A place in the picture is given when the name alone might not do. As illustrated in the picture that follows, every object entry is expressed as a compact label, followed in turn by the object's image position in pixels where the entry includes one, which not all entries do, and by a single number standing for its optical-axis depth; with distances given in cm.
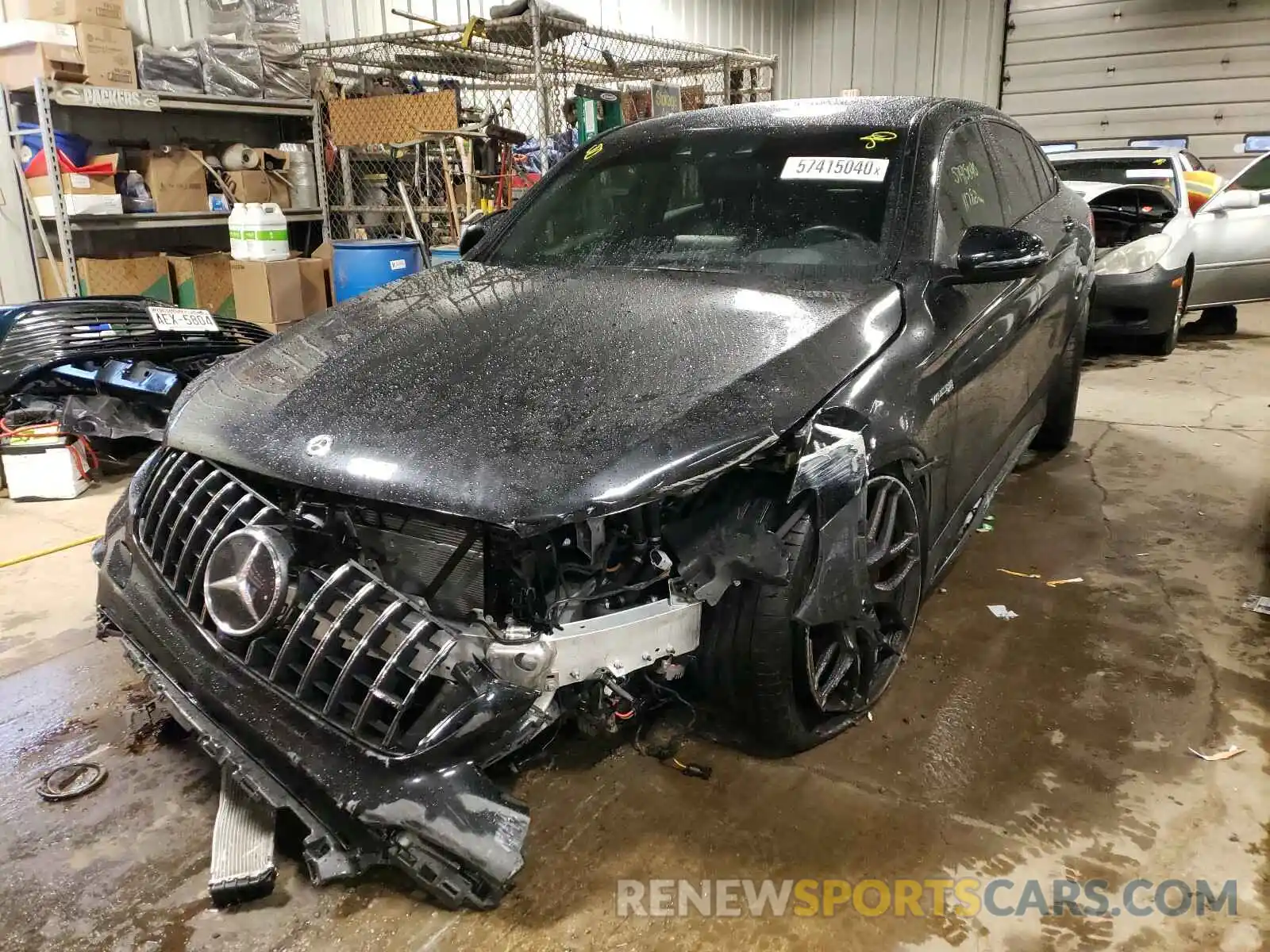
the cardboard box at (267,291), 600
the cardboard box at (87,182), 557
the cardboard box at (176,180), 611
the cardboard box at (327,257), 646
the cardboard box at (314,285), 631
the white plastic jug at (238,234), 608
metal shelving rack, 536
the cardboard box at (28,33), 525
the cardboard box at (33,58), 528
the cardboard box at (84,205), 559
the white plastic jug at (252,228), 605
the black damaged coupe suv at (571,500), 163
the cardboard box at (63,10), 545
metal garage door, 1033
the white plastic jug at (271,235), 607
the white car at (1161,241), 614
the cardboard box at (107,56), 554
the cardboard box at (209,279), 632
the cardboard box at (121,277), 579
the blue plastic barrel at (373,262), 533
